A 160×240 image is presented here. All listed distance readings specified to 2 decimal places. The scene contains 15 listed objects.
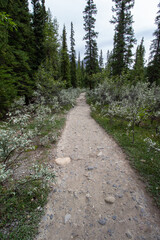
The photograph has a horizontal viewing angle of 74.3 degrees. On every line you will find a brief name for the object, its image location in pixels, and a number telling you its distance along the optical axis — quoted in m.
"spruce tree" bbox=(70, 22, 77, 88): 30.45
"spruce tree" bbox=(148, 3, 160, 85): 19.06
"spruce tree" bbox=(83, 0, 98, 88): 19.14
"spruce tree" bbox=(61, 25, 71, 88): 26.75
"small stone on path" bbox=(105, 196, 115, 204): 2.82
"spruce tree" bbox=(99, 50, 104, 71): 53.96
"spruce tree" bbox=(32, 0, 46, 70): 13.95
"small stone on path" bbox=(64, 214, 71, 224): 2.45
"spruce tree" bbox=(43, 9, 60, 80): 14.94
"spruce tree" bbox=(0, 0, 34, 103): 8.78
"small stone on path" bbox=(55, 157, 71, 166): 4.35
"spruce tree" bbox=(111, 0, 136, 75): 14.33
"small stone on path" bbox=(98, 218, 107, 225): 2.39
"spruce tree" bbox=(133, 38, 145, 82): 29.77
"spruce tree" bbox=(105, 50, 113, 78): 16.34
